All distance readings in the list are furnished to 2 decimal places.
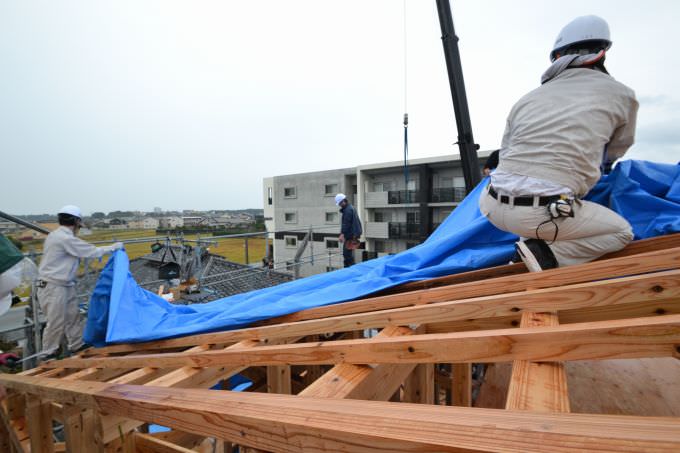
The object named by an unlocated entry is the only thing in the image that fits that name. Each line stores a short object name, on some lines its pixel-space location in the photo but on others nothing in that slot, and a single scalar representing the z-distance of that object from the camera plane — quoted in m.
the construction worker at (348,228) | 6.06
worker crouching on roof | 1.43
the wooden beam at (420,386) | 2.04
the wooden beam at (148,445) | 1.36
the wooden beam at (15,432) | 2.03
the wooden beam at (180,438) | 2.06
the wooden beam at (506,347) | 0.69
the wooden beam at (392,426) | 0.45
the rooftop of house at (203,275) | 5.26
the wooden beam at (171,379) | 1.33
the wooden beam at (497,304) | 0.96
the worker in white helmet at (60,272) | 3.54
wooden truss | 0.53
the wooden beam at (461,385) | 2.20
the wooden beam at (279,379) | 1.92
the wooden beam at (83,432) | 1.31
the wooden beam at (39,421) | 1.71
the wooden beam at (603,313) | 0.99
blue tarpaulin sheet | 1.69
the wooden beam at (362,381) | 0.93
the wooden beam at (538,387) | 0.64
